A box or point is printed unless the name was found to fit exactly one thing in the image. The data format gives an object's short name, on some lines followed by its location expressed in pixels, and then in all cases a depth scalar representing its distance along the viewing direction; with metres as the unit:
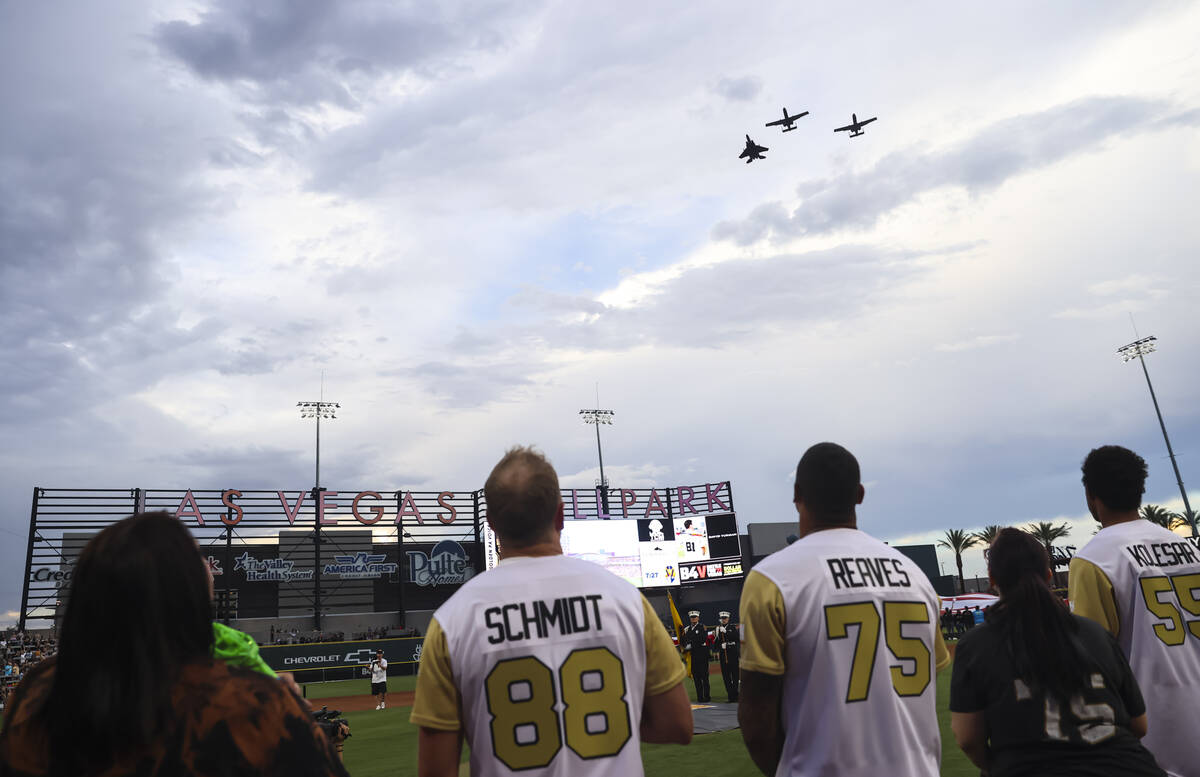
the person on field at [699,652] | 18.63
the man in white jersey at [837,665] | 3.23
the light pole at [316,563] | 48.00
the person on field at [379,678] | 25.72
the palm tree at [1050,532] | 58.44
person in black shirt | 3.13
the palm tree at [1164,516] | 49.48
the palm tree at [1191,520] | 47.21
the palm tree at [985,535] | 56.21
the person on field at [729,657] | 18.29
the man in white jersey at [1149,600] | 4.00
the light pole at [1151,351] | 45.28
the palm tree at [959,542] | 59.56
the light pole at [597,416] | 70.75
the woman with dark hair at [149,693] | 1.96
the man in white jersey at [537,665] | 2.90
